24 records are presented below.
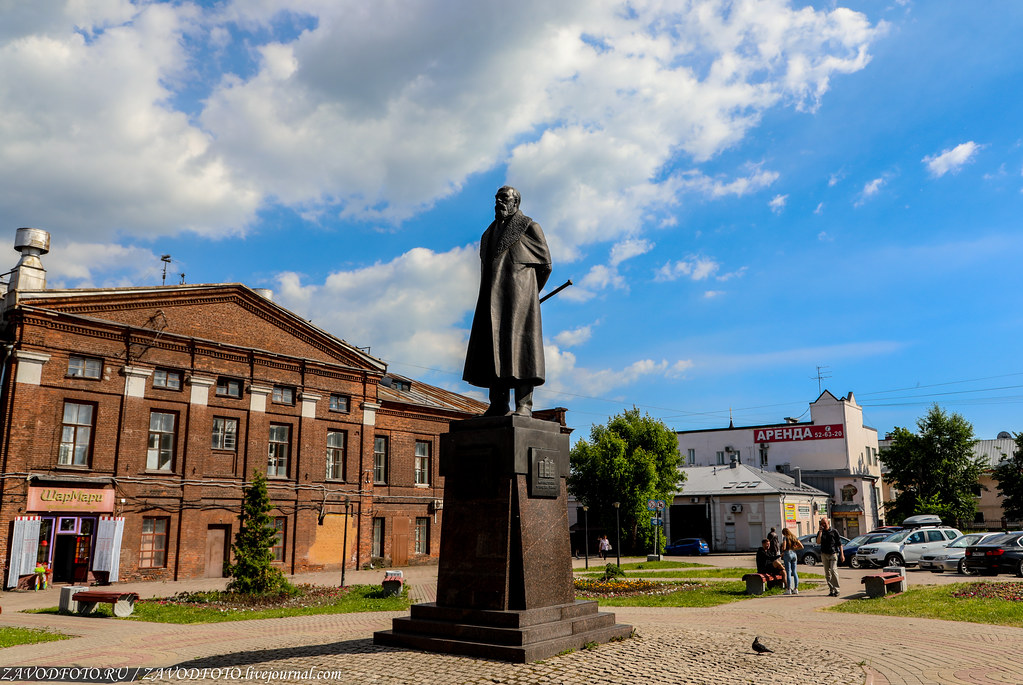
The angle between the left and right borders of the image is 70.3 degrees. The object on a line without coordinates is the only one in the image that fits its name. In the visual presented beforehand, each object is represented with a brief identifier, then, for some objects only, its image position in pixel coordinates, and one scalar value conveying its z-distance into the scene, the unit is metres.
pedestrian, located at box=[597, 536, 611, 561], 38.53
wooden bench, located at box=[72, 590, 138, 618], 14.70
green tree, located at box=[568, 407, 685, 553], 44.75
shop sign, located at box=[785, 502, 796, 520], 46.50
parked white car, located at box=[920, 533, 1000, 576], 23.82
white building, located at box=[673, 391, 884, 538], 54.47
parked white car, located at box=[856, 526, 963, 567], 26.47
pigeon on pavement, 7.80
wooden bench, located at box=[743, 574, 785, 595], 17.91
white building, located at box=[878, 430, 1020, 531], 60.31
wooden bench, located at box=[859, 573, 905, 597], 16.03
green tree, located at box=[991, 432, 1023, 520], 47.28
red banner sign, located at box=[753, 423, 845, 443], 57.80
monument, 7.46
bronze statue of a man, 8.86
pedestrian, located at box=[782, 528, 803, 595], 17.83
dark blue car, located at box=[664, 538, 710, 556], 44.25
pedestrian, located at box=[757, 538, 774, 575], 18.66
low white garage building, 46.16
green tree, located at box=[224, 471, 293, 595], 18.31
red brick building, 22.64
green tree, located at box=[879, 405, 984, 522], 47.81
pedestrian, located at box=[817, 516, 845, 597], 16.77
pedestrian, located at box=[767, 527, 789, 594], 18.44
